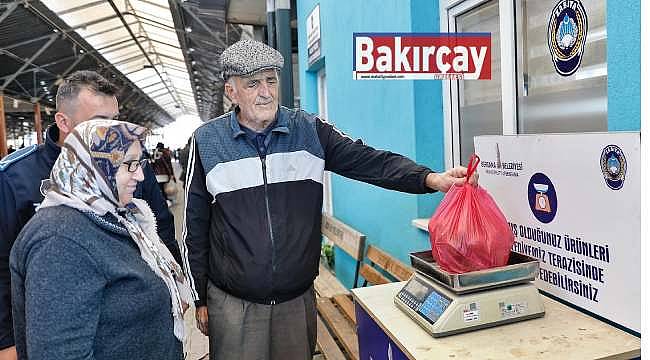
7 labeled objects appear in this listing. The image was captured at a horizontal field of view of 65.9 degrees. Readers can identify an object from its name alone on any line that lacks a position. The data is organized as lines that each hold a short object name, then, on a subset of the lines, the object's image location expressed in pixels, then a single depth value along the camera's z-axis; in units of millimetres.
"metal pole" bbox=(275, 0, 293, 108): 5078
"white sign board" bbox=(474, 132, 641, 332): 1288
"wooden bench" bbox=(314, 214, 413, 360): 2773
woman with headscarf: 1163
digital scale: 1339
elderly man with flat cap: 1857
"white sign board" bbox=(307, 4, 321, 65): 4789
